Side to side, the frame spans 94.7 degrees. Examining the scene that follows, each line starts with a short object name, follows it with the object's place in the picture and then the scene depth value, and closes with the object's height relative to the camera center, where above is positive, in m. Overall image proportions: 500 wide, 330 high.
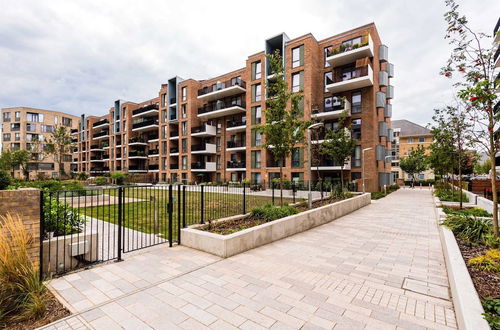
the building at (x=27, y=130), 58.66 +10.96
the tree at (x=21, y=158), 43.38 +2.71
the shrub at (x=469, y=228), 6.10 -1.73
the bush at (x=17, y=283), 3.24 -1.63
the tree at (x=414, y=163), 39.29 +1.07
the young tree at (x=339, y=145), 17.75 +1.88
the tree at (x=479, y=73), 5.74 +2.51
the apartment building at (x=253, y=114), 24.11 +7.91
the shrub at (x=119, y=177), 34.47 -0.85
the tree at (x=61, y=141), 37.09 +5.13
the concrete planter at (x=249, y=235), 5.69 -1.85
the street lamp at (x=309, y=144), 10.33 +1.18
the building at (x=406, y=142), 57.25 +6.87
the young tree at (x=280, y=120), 9.63 +2.13
